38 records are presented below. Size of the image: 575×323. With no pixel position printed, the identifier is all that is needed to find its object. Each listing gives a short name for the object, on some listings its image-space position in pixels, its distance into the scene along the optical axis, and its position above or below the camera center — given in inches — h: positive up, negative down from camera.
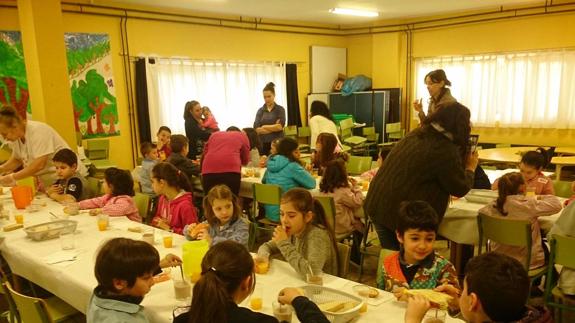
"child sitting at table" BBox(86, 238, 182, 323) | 71.0 -28.1
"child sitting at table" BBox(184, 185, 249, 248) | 115.9 -31.8
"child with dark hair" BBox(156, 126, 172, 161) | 244.2 -23.0
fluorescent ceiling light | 322.6 +58.1
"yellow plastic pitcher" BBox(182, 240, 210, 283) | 91.6 -32.1
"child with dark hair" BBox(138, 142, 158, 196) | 210.4 -34.5
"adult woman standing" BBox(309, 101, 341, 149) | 247.3 -14.0
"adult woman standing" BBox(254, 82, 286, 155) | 278.2 -15.5
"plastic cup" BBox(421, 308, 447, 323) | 69.6 -34.5
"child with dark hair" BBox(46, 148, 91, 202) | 166.1 -28.7
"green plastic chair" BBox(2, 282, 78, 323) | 81.1 -36.8
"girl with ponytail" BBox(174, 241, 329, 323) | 59.9 -26.6
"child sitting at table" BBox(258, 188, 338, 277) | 96.7 -30.5
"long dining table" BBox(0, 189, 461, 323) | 81.0 -36.8
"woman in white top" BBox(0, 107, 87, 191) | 166.8 -15.9
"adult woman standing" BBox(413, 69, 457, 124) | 150.0 +1.9
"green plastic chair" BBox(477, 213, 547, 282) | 124.0 -39.6
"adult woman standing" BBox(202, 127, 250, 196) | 190.9 -26.4
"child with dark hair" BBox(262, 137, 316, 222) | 176.4 -28.5
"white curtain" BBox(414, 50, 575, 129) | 310.2 +1.2
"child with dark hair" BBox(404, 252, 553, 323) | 55.8 -24.7
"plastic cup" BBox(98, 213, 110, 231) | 130.6 -34.7
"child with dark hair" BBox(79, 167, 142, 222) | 146.5 -32.3
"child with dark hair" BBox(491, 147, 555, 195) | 161.9 -30.6
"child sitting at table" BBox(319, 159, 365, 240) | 163.9 -35.5
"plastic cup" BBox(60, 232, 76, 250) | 114.2 -35.3
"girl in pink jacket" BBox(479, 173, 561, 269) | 131.7 -34.8
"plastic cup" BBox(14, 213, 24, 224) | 138.0 -34.7
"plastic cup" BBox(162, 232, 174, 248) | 114.3 -35.3
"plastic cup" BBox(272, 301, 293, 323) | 74.3 -34.9
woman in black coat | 105.4 -17.6
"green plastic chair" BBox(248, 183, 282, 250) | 171.3 -38.3
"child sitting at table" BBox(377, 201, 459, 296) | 86.4 -31.9
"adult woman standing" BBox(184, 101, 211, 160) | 256.2 -17.6
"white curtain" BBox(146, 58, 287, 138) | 301.7 +6.2
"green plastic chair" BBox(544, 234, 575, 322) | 108.9 -41.6
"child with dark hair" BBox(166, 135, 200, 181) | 210.2 -25.9
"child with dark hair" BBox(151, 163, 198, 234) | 143.9 -31.8
